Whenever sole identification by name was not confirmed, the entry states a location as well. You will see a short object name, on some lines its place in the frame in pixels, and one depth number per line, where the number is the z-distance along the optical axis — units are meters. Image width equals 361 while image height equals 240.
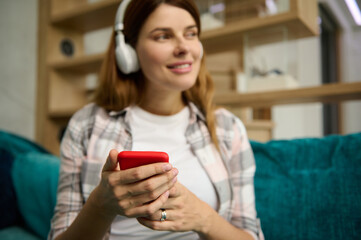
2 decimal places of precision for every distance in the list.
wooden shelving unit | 1.84
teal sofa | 0.78
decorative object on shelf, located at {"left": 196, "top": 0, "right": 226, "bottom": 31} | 1.70
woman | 0.79
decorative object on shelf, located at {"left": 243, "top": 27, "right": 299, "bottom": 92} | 1.42
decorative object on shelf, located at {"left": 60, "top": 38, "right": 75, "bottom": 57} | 2.20
